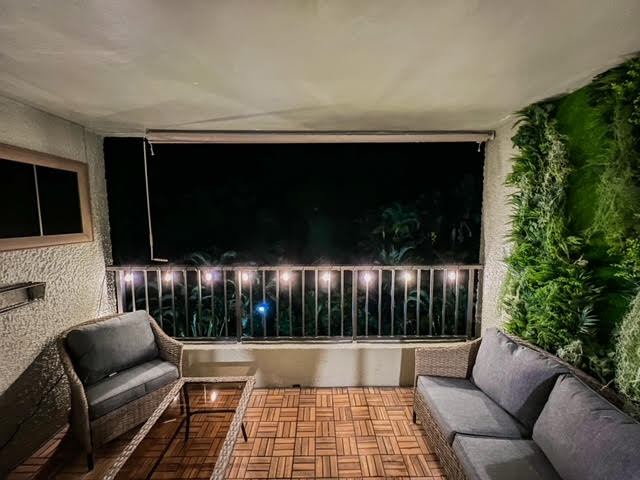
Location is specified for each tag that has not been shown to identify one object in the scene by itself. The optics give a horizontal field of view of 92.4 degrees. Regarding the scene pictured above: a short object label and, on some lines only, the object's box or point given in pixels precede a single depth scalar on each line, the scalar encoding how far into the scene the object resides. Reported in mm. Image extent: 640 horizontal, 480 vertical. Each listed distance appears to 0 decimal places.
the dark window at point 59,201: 2416
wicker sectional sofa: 1348
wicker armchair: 2051
